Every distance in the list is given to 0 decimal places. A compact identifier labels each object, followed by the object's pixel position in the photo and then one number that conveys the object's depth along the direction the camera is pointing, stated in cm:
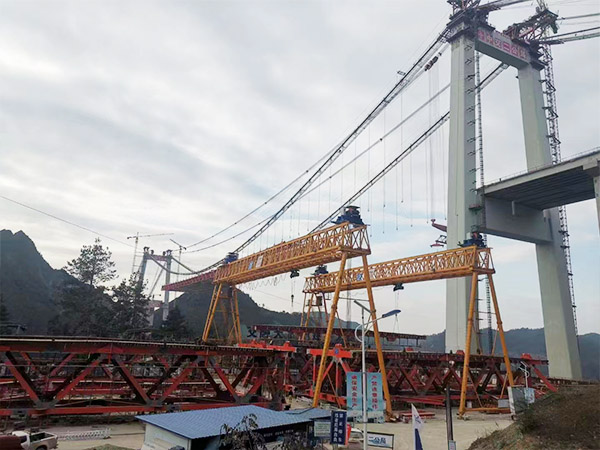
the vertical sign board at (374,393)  1715
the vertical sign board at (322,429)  1495
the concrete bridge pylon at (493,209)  5084
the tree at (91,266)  7369
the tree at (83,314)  6725
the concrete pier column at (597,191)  4248
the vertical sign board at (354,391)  1689
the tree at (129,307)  7025
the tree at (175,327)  8219
